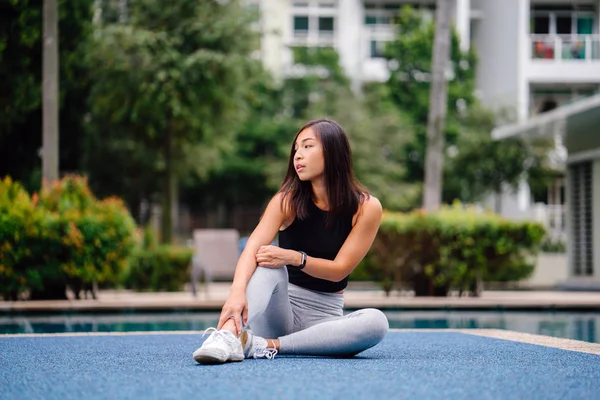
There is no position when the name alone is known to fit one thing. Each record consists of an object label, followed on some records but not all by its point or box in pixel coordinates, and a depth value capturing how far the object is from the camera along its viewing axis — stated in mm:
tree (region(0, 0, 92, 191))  21734
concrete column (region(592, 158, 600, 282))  22969
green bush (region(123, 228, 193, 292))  20797
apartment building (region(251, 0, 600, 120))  36625
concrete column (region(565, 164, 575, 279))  24609
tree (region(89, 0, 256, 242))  23375
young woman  5973
